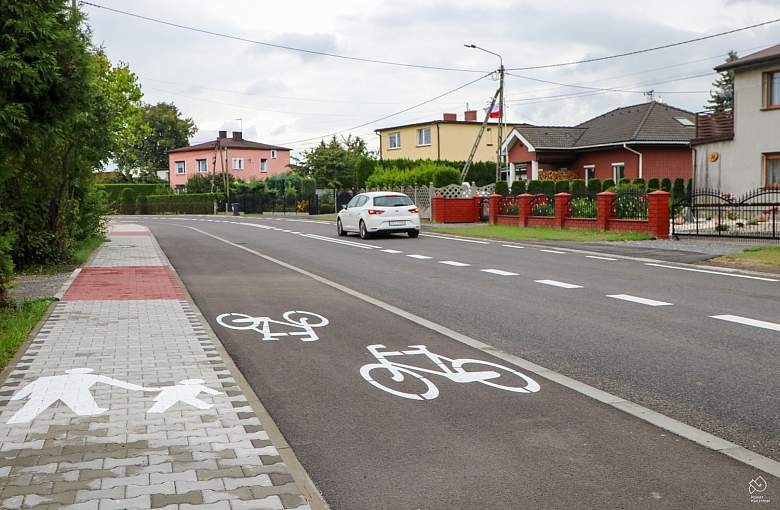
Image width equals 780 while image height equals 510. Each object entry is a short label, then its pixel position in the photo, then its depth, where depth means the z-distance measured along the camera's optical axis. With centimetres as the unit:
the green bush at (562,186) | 3988
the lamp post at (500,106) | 3847
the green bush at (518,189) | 3800
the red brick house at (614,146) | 4344
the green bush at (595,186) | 3634
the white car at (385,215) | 2705
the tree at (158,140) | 10394
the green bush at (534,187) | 3966
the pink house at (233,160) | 9275
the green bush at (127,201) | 7731
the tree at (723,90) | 8800
